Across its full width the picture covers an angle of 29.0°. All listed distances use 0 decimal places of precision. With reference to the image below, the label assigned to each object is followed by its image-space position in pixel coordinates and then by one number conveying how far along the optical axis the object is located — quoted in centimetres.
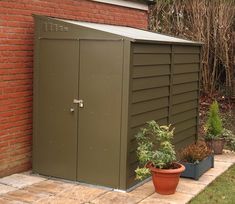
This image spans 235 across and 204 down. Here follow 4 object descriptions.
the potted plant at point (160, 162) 610
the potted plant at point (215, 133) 896
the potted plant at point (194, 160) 710
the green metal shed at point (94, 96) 623
